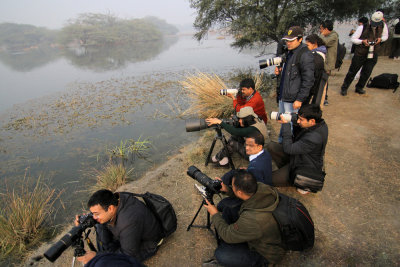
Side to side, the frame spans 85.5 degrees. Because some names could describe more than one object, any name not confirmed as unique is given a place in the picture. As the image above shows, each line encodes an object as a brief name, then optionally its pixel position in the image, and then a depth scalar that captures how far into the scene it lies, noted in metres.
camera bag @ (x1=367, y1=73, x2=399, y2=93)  5.07
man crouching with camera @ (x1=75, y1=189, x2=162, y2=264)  1.50
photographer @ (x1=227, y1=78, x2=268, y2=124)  2.85
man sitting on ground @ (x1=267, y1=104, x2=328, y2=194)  2.04
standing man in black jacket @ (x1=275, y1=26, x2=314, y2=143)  2.68
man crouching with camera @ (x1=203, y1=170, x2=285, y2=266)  1.40
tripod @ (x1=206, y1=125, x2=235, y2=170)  2.69
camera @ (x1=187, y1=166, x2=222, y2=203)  1.71
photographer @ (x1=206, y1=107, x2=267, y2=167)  2.51
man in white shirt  4.04
